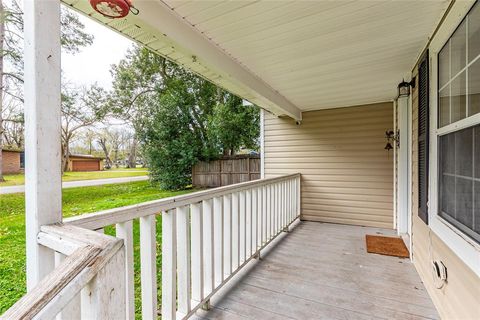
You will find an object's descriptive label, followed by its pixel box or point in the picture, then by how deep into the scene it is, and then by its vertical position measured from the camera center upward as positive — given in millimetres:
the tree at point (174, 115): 9131 +1675
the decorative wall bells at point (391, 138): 3762 +287
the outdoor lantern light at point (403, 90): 2770 +786
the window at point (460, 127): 1304 +170
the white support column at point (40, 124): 849 +129
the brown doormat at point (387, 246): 3068 -1230
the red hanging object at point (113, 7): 1210 +790
